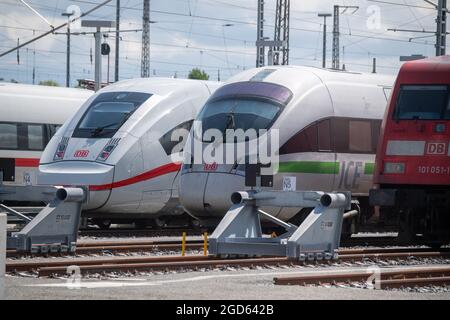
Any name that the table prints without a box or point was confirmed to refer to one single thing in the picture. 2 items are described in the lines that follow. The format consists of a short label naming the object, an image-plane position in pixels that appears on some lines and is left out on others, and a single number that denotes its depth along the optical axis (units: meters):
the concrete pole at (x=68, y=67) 62.92
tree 103.22
